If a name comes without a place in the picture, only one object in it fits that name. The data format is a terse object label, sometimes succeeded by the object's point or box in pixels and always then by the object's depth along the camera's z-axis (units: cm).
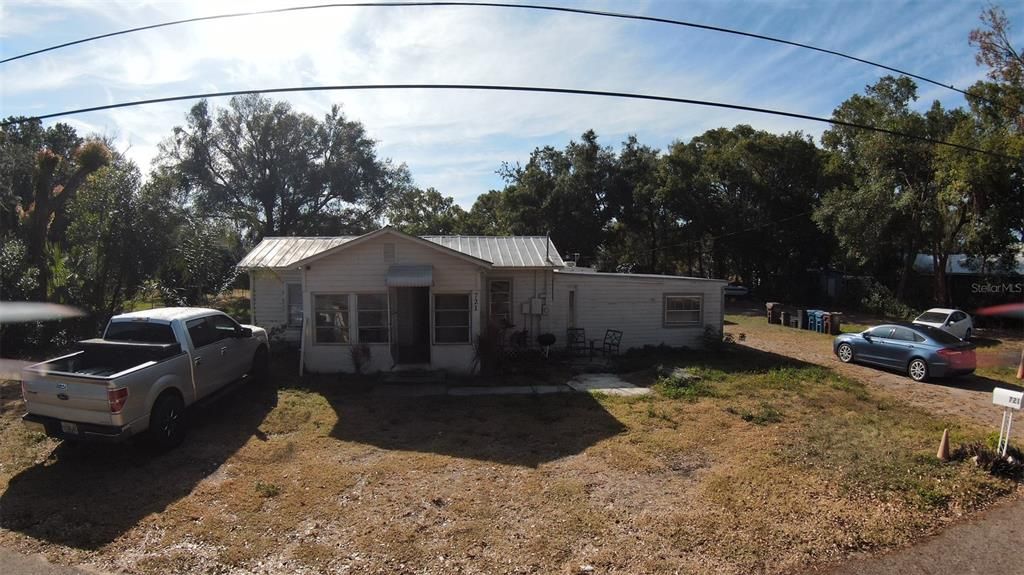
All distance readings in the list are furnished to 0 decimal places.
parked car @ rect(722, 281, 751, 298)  3759
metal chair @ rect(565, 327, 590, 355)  1557
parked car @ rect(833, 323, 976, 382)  1288
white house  1244
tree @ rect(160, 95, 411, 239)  3089
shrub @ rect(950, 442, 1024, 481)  706
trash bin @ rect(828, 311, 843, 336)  2152
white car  1830
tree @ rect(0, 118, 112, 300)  1484
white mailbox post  698
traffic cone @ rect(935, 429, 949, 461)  755
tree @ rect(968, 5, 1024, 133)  2014
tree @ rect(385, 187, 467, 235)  4125
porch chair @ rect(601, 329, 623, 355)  1580
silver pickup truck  677
